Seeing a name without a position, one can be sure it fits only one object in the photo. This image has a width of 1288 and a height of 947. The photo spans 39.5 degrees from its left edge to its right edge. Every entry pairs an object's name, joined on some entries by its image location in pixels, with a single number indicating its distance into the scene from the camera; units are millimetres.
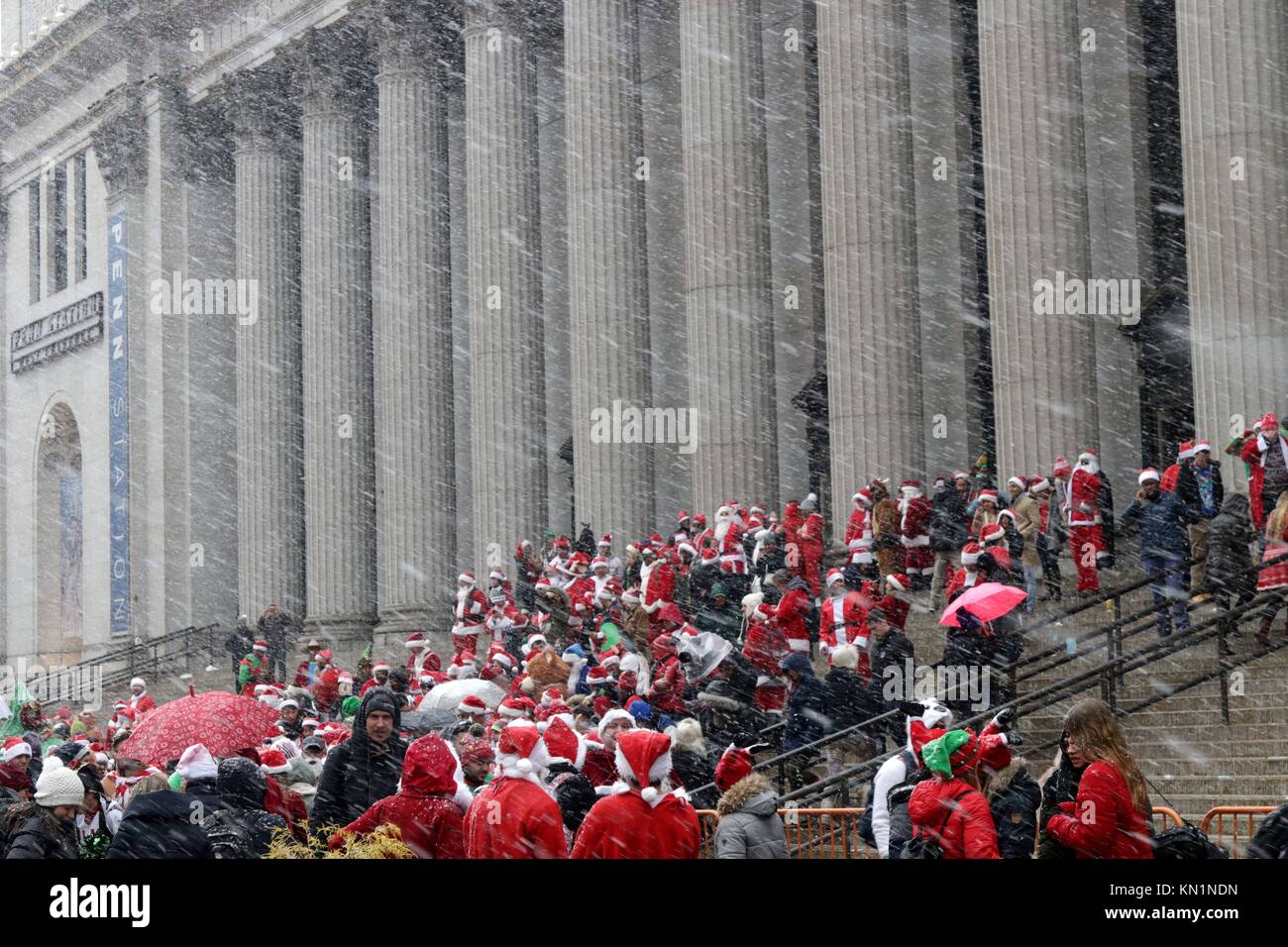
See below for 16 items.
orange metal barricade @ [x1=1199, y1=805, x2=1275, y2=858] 10570
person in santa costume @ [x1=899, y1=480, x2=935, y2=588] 21000
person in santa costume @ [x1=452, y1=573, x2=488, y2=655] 27922
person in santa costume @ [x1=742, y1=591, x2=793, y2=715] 17641
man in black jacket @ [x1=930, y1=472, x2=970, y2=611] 20578
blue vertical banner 48062
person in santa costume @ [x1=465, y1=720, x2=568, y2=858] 8195
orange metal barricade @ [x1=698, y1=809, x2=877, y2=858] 12945
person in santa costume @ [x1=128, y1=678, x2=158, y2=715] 28703
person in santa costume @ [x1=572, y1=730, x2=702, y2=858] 8219
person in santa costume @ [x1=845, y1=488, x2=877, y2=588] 20875
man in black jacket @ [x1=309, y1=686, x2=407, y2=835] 10477
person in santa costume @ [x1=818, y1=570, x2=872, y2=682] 17641
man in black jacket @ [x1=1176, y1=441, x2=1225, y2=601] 18359
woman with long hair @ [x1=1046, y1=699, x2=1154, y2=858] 7406
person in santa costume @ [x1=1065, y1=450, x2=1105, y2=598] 19375
